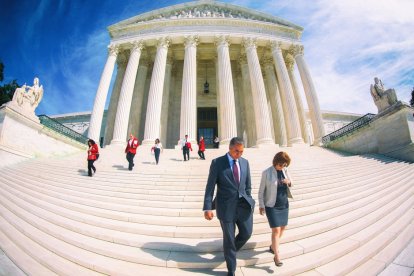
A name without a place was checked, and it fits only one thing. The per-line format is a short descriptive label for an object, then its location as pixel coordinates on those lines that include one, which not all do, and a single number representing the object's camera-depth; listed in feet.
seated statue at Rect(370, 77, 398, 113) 37.73
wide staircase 9.43
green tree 75.31
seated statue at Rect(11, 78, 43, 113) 36.29
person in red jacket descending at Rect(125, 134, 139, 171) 27.63
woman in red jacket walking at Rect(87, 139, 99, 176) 25.38
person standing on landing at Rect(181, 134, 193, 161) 34.99
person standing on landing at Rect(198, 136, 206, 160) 36.01
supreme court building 54.29
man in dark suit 7.89
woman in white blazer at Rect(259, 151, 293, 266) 9.16
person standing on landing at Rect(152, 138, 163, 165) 32.09
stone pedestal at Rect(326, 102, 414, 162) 33.45
